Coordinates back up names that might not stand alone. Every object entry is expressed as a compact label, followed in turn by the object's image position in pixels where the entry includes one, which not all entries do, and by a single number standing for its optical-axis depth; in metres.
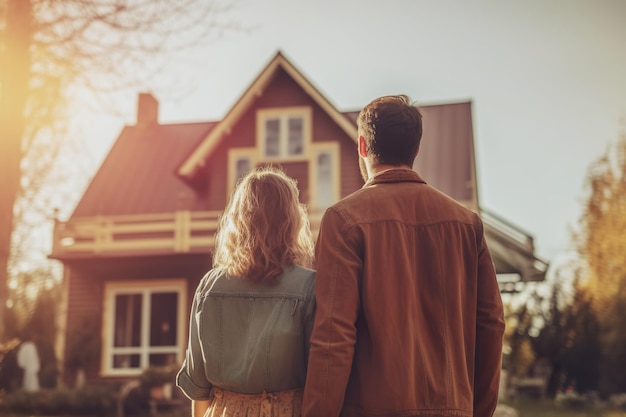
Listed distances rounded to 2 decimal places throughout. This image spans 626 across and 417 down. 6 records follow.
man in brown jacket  3.13
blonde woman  3.38
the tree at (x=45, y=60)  9.78
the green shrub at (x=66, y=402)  15.87
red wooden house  19.39
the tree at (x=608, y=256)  19.03
